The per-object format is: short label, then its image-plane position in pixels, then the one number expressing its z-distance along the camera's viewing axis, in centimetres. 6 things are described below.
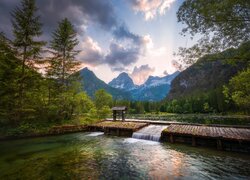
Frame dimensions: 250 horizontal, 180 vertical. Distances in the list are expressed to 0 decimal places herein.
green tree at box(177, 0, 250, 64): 864
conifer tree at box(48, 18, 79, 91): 2909
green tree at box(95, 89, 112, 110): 5828
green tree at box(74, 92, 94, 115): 2886
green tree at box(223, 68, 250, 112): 1628
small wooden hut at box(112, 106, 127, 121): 3012
